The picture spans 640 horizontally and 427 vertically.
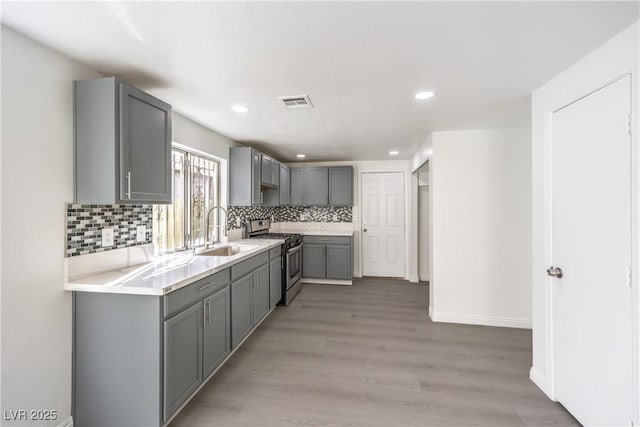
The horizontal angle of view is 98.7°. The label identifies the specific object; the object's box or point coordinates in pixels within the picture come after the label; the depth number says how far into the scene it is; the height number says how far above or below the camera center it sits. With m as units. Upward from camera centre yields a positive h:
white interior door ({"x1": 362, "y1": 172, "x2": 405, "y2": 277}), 5.30 -0.22
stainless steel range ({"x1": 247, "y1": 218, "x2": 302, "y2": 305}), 3.87 -0.65
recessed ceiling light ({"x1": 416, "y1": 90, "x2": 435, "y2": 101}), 2.15 +0.94
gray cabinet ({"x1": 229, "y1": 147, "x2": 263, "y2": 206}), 3.57 +0.48
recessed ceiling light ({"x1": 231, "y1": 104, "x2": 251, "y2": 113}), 2.44 +0.95
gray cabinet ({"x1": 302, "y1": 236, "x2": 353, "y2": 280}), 4.87 -0.79
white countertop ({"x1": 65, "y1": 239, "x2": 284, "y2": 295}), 1.58 -0.41
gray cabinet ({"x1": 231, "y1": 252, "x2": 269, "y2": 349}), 2.46 -0.82
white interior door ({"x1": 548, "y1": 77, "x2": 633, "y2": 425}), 1.44 -0.26
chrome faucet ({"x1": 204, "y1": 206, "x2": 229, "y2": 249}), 3.03 -0.20
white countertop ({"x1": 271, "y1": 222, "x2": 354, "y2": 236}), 5.32 -0.29
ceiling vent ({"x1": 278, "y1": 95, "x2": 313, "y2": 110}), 2.24 +0.95
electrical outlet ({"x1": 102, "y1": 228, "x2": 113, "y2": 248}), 1.91 -0.16
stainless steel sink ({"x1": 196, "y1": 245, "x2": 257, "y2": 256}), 3.00 -0.42
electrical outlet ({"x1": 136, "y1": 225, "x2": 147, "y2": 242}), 2.20 -0.16
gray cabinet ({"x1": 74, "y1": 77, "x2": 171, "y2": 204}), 1.66 +0.45
